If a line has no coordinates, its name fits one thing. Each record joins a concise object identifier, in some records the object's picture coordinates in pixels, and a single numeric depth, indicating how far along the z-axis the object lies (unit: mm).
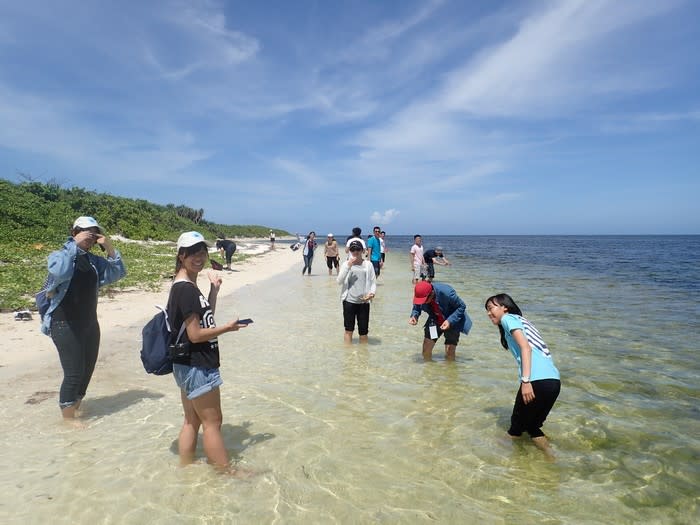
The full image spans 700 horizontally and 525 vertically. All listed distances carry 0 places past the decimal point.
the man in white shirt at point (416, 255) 16547
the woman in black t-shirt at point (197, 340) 3414
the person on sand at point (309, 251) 21573
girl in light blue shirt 4090
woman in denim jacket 4422
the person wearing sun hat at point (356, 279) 8305
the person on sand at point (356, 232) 13809
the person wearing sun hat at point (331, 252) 21312
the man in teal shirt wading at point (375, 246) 18109
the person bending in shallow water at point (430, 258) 9969
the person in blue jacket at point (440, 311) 7207
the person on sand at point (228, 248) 22016
